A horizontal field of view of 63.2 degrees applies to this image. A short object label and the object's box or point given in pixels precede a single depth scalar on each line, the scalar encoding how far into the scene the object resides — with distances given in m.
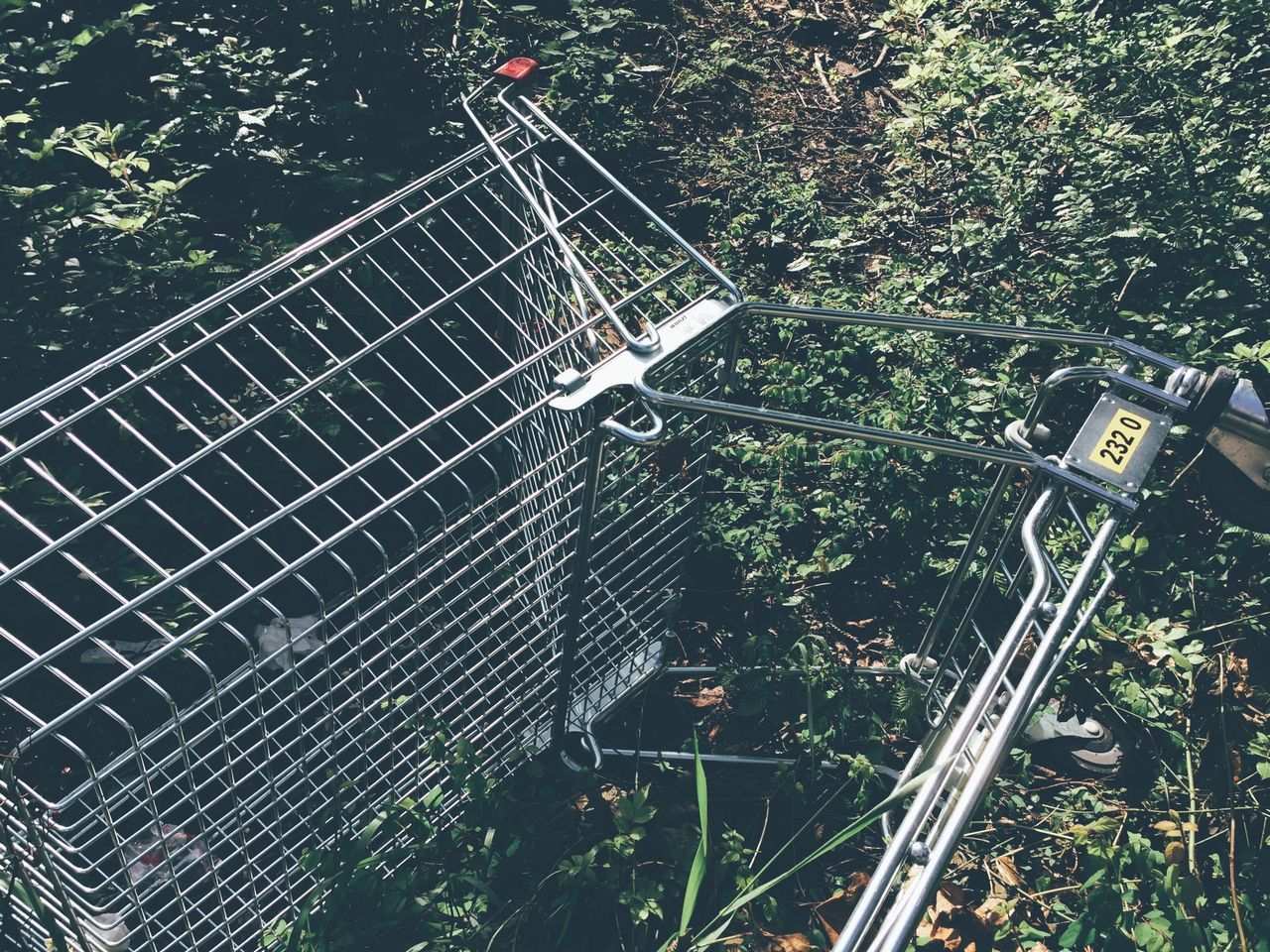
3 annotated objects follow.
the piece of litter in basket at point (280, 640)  2.48
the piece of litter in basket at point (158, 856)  2.27
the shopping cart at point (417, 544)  1.73
